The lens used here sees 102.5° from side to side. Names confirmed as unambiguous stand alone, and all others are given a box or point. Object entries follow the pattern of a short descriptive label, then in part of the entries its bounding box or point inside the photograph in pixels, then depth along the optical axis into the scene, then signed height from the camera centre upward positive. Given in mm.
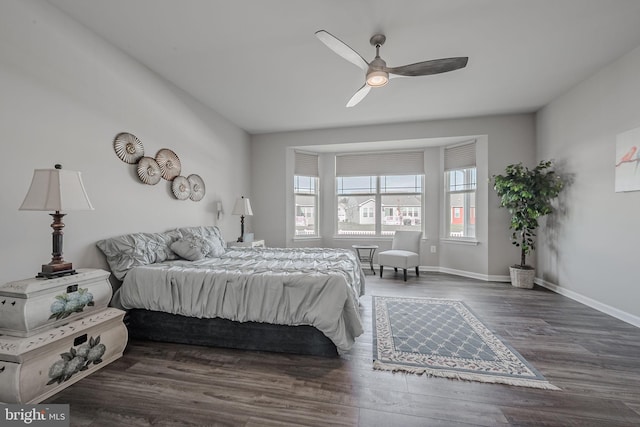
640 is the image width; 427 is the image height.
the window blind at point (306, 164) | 5599 +1148
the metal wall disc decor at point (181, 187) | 3430 +372
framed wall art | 2703 +645
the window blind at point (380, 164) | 5469 +1167
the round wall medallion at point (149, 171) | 2943 +516
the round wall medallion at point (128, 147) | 2709 +730
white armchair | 4594 -663
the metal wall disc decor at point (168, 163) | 3222 +668
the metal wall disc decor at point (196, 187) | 3739 +415
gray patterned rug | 1903 -1144
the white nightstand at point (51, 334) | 1504 -801
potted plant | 3877 +327
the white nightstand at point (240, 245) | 4203 -488
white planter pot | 4070 -936
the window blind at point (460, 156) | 4848 +1210
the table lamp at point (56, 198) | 1717 +101
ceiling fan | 2218 +1387
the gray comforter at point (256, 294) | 2098 -682
